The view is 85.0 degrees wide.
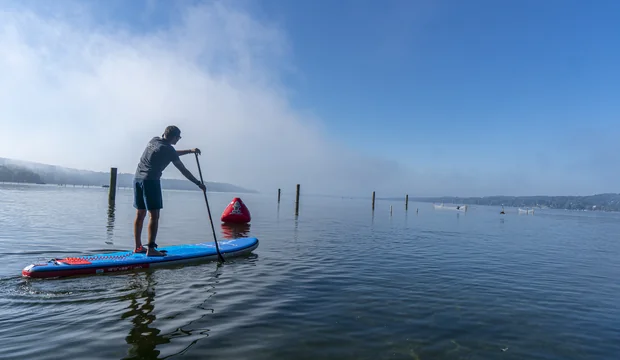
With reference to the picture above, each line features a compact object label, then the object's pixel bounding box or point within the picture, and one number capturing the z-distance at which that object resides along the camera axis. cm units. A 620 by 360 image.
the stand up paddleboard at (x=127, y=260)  639
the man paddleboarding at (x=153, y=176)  762
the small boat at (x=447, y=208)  7131
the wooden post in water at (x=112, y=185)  2894
